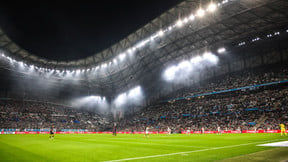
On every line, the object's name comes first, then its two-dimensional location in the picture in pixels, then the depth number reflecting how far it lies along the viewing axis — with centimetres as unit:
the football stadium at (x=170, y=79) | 3984
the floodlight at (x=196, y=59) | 5678
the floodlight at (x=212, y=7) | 3453
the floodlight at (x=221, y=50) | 5308
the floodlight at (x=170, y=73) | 6431
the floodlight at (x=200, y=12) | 3572
